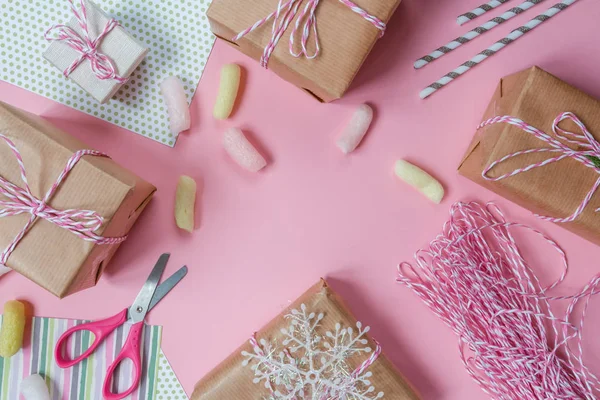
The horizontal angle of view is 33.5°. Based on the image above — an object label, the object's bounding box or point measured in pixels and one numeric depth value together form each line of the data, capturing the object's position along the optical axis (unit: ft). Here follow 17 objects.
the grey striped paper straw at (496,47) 2.66
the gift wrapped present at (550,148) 2.47
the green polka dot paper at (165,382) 2.72
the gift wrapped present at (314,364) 2.54
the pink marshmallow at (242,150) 2.66
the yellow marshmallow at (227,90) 2.66
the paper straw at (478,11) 2.67
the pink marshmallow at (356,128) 2.66
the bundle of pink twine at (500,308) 2.63
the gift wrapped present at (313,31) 2.49
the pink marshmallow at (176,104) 2.66
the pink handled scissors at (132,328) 2.68
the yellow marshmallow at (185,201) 2.68
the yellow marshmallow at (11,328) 2.67
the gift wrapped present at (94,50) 2.57
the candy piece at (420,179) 2.66
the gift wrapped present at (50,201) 2.45
